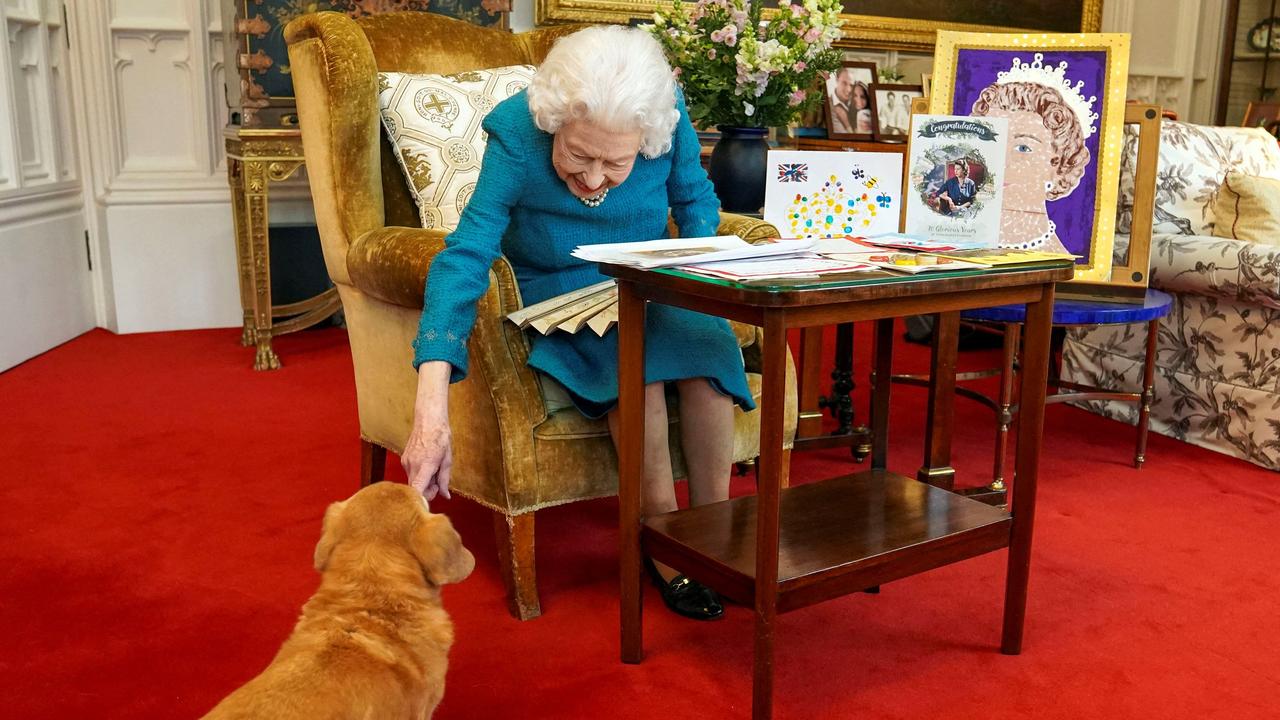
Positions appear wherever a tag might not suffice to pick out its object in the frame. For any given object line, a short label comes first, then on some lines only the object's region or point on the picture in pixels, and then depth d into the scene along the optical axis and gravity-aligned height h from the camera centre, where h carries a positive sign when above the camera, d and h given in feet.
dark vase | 9.76 -0.37
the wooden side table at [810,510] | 5.33 -2.21
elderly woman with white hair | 6.28 -0.69
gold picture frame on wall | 16.63 +1.73
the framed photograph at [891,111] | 17.35 +0.21
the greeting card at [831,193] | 8.05 -0.49
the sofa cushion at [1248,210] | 11.30 -0.81
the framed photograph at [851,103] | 17.34 +0.33
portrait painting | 9.56 +0.17
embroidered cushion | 8.76 -0.17
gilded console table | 13.64 -0.90
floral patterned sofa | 10.79 -1.95
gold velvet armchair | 6.97 -1.18
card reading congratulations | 7.73 -0.36
